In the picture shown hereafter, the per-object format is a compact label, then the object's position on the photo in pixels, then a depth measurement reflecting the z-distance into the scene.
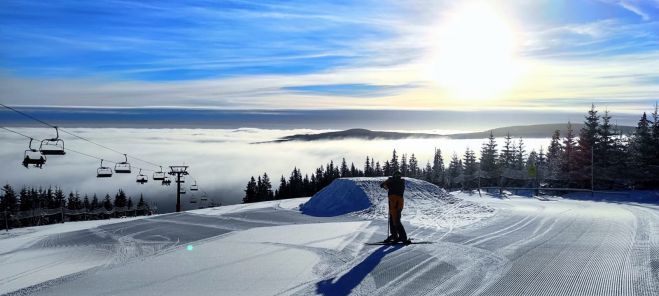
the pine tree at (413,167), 128.55
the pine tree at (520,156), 85.86
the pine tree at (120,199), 120.69
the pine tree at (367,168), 120.04
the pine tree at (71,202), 109.63
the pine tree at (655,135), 45.66
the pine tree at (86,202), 115.56
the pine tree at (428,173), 110.99
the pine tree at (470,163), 88.19
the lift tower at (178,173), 54.60
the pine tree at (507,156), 81.42
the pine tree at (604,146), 51.07
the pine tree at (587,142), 52.69
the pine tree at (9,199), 97.06
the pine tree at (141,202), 114.20
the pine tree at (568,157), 50.50
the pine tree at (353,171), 117.31
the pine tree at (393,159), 117.61
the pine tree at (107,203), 116.94
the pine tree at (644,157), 44.84
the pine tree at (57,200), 109.31
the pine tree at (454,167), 110.07
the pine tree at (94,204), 114.67
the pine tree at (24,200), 101.25
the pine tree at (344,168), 119.04
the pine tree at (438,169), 106.97
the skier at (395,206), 13.51
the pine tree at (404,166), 127.71
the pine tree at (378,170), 119.94
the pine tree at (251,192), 111.19
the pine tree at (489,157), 77.50
